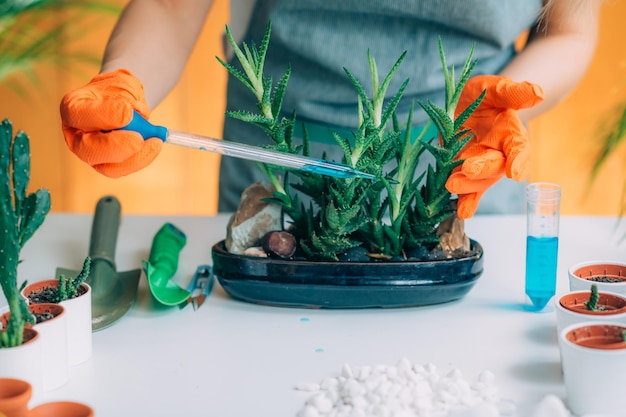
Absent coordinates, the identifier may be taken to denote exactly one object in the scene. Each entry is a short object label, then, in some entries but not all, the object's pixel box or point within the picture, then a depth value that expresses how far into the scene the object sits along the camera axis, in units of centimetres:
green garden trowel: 89
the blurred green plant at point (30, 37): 169
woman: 120
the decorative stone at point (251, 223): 93
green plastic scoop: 92
